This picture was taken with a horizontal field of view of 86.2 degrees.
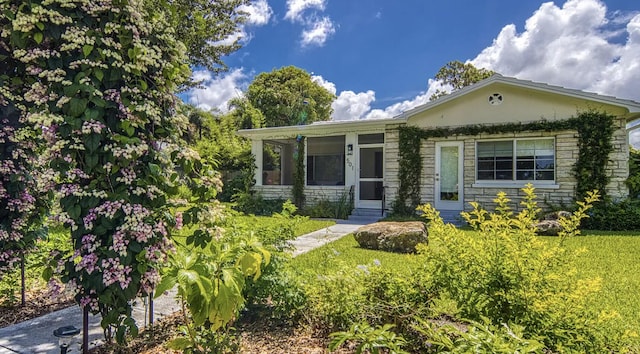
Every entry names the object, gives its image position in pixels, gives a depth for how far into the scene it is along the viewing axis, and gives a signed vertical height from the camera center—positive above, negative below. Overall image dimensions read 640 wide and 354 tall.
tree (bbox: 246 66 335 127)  28.89 +7.41
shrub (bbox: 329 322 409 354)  1.53 -0.73
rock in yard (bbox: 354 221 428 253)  6.09 -1.03
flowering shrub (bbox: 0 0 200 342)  2.04 +0.25
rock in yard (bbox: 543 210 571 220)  8.22 -0.83
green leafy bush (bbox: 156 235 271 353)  1.61 -0.52
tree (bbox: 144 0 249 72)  13.35 +6.13
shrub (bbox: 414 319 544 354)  1.36 -0.67
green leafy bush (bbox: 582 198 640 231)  8.41 -0.85
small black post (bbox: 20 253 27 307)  3.28 -1.11
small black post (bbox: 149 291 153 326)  2.62 -1.06
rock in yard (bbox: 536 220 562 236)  7.57 -1.04
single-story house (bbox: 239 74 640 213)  9.17 +0.99
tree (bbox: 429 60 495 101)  25.16 +7.96
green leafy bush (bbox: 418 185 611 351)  1.85 -0.60
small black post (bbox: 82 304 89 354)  2.30 -1.08
